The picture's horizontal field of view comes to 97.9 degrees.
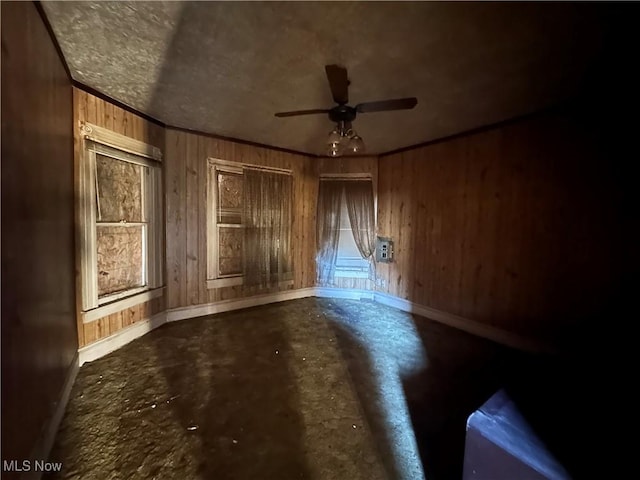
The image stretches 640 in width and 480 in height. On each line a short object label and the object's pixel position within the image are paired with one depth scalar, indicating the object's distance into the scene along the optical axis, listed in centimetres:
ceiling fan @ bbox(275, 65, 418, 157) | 199
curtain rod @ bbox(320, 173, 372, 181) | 446
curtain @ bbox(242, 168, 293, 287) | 394
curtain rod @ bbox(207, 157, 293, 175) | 367
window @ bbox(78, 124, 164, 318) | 245
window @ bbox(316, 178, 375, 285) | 446
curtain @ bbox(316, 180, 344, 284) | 453
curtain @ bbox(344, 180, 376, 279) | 446
